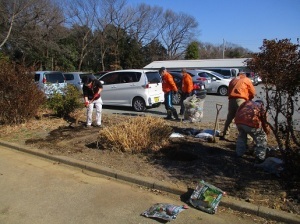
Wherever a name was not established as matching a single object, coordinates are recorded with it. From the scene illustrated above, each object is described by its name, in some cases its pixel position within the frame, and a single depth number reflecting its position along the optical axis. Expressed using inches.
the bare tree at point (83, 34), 1883.6
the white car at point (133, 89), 504.7
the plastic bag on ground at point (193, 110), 390.0
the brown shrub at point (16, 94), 369.1
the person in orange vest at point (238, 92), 287.4
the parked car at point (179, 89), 418.7
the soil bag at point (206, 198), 171.6
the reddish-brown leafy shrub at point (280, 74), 179.2
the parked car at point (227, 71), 1021.8
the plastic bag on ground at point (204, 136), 284.5
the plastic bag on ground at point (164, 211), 164.2
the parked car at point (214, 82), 824.9
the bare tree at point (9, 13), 1065.3
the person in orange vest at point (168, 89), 422.9
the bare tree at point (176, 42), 2871.6
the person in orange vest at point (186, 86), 439.2
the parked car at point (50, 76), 613.3
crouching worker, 225.3
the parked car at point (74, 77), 779.4
